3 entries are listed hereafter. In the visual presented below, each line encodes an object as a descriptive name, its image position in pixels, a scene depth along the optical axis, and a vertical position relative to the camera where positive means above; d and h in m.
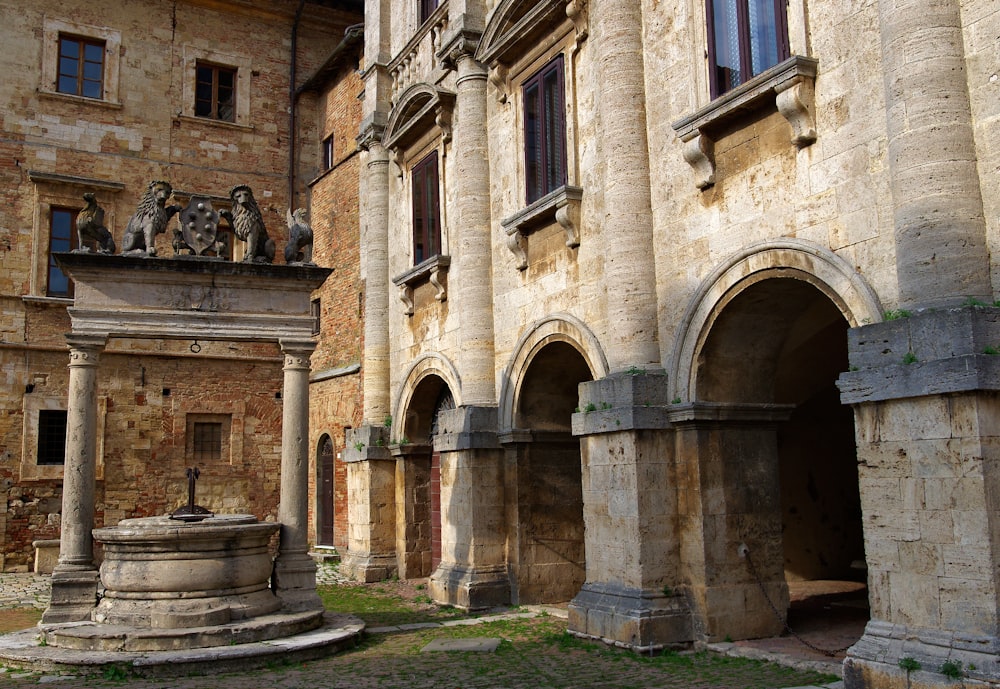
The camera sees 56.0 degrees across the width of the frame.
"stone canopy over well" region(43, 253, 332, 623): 10.06 +1.69
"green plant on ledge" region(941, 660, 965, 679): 6.08 -1.32
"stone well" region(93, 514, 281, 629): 9.10 -0.91
